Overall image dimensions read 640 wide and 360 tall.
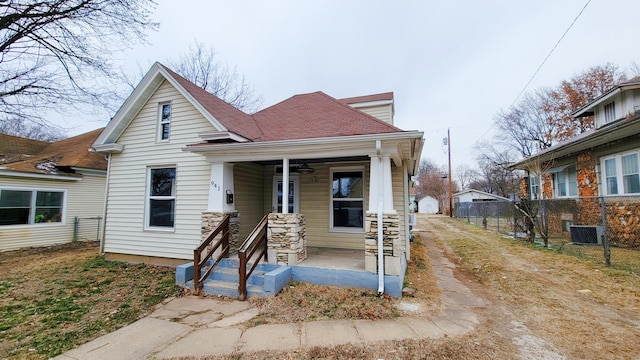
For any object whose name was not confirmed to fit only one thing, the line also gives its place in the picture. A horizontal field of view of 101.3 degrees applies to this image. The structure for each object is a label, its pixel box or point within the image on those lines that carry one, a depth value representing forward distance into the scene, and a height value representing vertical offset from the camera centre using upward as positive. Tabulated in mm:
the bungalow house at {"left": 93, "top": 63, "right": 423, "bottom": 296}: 6293 +764
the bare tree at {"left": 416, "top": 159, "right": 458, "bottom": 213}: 43188 +3616
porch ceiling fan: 7105 +894
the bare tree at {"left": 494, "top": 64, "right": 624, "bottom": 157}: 20656 +8576
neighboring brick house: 8227 +1447
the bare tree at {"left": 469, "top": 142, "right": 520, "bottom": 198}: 31111 +5053
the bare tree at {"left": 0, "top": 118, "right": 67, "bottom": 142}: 10587 +5725
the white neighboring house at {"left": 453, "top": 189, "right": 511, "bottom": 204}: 36562 +977
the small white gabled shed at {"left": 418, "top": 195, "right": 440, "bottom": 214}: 42162 -421
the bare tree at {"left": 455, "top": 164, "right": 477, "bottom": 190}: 57822 +6142
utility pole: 24922 +5705
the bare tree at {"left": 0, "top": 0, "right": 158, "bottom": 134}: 7852 +4950
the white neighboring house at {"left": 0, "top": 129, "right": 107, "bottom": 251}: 9477 +292
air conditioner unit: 8078 -983
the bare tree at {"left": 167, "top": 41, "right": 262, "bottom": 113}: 17641 +8838
